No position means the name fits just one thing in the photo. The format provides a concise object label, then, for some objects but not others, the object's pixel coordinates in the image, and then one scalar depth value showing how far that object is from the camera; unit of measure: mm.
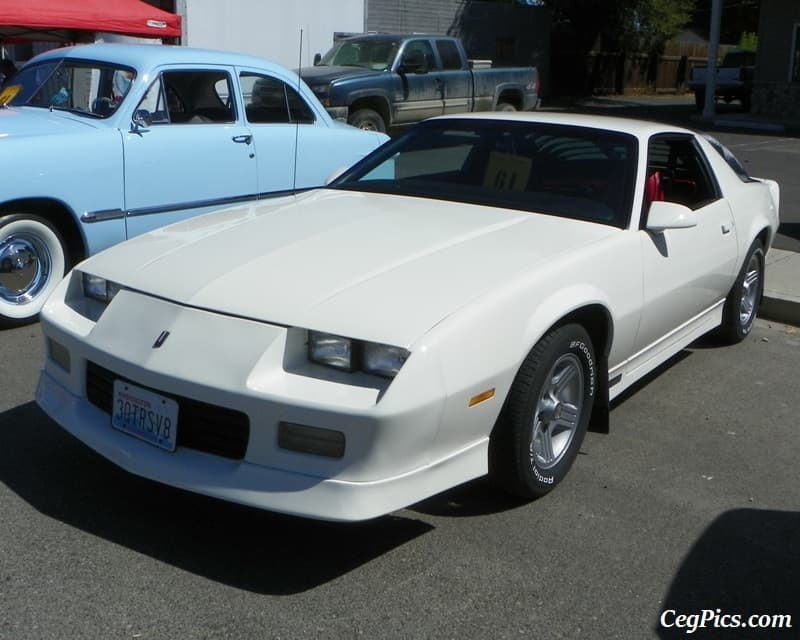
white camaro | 3273
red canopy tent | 11484
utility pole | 23781
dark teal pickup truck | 14211
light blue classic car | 6176
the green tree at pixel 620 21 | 34406
